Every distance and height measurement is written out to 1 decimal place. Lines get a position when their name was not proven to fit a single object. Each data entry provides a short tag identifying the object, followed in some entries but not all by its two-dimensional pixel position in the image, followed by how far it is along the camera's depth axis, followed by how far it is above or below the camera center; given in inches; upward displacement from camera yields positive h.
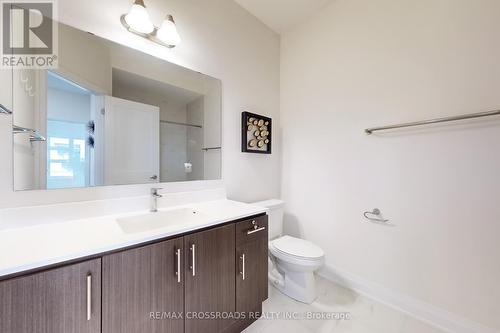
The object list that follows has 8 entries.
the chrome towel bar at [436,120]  48.8 +12.3
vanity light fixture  51.1 +37.1
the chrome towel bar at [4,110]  36.3 +10.4
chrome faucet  54.6 -8.6
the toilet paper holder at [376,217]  67.1 -17.1
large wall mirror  42.7 +12.2
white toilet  63.5 -32.0
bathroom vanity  27.8 -20.7
